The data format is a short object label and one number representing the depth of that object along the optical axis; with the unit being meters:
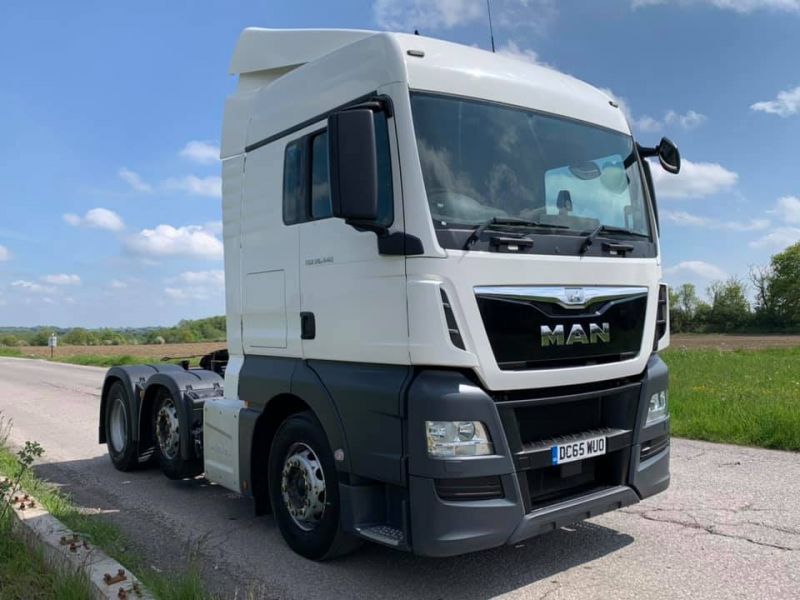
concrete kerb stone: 3.42
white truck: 3.52
